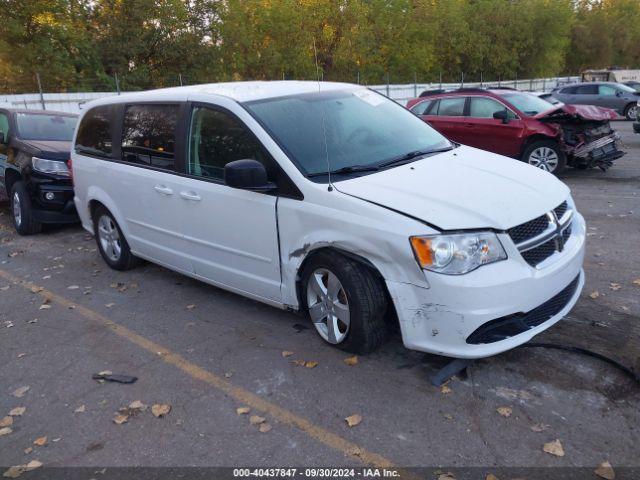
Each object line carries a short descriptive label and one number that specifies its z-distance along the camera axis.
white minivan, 3.28
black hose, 3.43
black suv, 7.70
